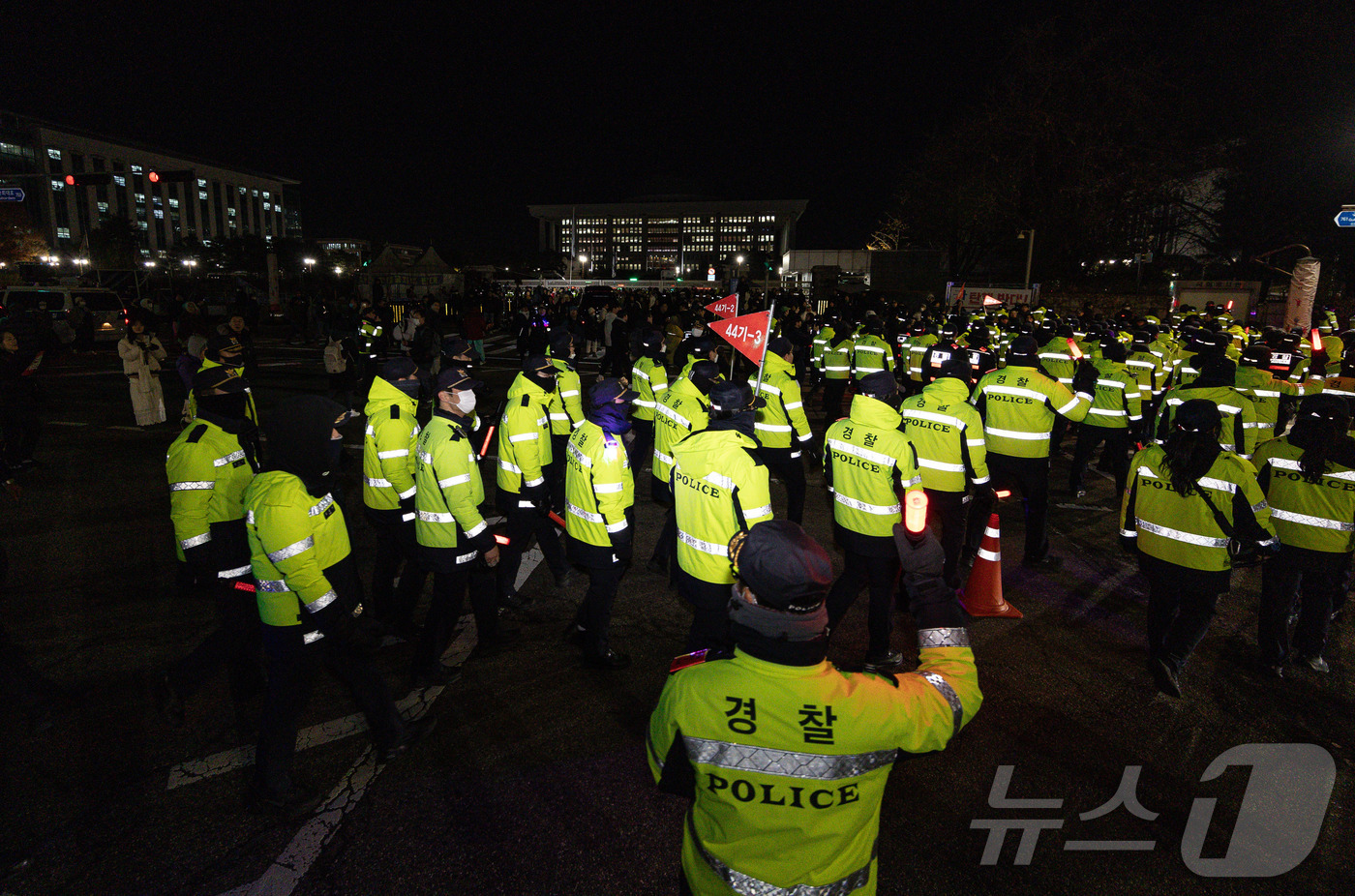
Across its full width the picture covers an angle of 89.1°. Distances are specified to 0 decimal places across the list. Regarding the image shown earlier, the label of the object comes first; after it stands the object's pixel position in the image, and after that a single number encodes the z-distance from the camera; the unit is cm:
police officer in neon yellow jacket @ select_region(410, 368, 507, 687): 414
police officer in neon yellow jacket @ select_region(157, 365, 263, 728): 412
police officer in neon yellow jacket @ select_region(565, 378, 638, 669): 439
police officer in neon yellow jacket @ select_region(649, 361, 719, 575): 612
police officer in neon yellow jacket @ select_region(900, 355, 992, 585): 518
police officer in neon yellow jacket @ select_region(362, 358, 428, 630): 499
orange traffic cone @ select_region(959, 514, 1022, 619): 564
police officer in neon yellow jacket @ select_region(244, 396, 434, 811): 324
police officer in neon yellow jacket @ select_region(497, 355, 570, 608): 532
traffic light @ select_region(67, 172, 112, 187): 1848
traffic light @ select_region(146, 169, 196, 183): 1908
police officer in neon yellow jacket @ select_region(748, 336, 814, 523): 696
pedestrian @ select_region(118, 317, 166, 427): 1126
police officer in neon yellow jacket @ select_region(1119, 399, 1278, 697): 417
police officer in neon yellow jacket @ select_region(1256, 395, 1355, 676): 451
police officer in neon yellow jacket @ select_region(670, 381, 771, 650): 378
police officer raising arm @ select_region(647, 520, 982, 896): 167
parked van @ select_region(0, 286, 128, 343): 2052
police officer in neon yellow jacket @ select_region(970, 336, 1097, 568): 622
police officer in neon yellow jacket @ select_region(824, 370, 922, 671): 447
